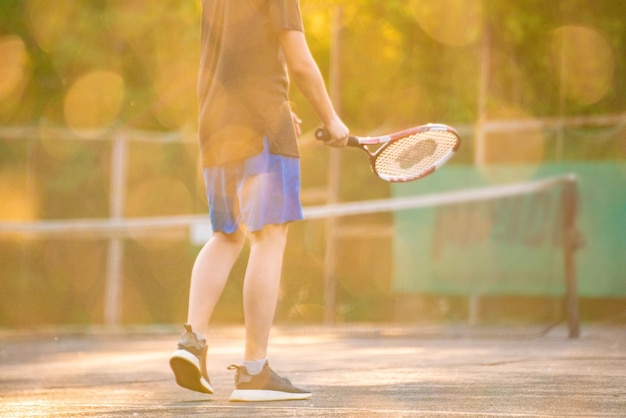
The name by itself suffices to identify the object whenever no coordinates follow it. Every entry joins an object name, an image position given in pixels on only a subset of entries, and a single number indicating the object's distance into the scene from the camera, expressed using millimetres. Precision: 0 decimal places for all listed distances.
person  9508
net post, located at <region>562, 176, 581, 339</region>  17359
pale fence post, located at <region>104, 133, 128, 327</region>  24344
